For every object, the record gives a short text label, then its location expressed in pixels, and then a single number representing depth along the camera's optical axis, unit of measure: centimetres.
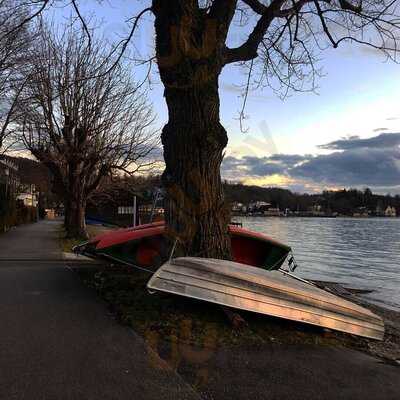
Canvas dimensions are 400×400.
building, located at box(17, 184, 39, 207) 7668
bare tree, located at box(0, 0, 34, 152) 1991
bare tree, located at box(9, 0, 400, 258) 773
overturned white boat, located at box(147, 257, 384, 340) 629
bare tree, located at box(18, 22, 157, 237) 2269
